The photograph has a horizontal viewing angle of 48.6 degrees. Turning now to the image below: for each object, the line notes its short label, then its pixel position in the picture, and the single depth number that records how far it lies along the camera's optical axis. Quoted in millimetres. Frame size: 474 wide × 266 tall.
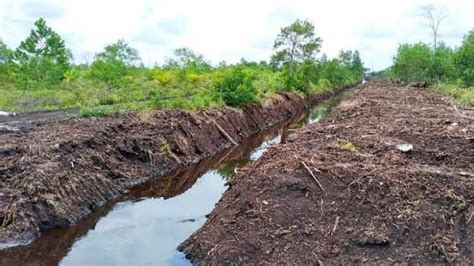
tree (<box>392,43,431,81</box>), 57781
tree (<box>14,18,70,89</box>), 42772
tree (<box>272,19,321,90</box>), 56969
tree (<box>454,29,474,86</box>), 45625
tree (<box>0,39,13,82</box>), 48956
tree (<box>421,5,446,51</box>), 66238
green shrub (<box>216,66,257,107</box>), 30719
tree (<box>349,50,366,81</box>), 123719
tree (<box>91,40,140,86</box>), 47438
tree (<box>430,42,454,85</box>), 52794
